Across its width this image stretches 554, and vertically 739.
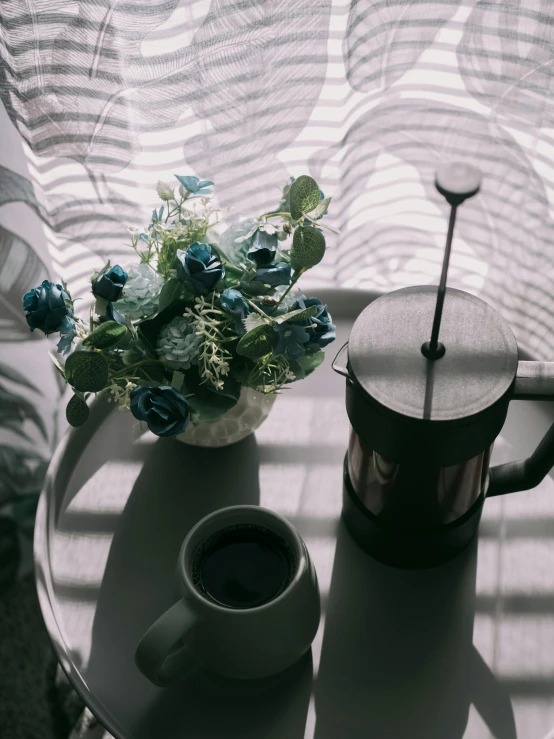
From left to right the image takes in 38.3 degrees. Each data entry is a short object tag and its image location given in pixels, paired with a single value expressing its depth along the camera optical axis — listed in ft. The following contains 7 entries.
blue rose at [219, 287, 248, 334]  1.94
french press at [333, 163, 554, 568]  1.72
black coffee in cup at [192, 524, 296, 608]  1.88
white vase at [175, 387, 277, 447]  2.27
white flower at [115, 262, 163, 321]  2.03
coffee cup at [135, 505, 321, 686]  1.75
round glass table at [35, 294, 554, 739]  1.95
